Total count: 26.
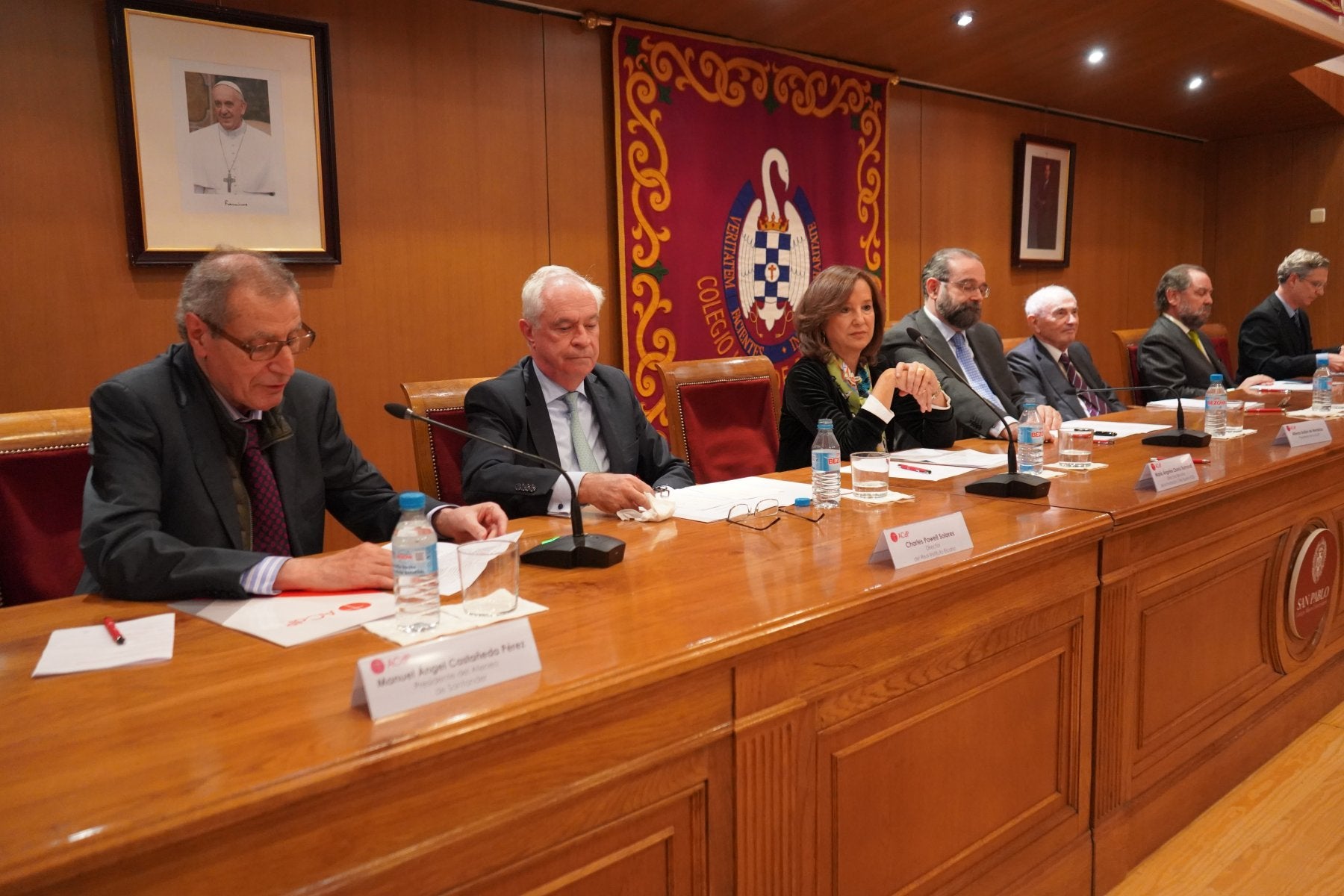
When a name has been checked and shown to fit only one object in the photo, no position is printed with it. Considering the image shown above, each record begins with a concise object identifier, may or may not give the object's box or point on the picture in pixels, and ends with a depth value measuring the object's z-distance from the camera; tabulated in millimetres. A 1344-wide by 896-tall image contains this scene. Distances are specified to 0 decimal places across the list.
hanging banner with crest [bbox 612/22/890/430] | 4125
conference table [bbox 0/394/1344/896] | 850
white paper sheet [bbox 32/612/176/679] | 1116
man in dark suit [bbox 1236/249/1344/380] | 5430
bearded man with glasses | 3176
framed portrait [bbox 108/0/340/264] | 2932
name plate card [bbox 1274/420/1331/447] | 2570
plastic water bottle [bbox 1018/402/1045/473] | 2174
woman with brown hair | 2682
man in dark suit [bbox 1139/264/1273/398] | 4551
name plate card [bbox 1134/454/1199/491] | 1985
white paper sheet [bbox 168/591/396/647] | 1213
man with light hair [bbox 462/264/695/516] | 2100
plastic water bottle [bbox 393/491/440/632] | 1188
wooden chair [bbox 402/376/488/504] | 2264
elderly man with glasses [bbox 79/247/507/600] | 1394
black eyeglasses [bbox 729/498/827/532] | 1792
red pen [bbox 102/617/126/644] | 1199
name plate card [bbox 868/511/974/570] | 1447
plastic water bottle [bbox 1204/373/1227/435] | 2785
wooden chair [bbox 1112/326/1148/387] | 4703
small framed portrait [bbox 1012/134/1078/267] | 5977
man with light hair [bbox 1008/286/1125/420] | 3859
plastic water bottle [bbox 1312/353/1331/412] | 3414
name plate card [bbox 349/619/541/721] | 941
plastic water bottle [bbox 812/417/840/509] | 1908
